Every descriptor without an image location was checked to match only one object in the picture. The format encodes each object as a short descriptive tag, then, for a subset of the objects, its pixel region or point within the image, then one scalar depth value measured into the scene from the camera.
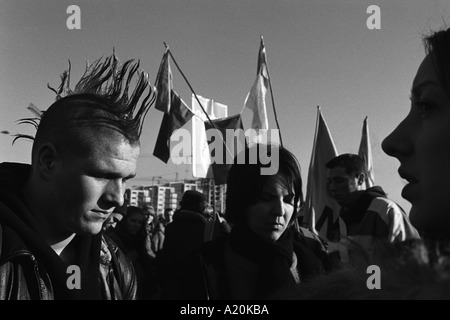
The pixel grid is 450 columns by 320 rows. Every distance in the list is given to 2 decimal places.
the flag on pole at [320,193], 4.82
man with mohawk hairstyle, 1.46
